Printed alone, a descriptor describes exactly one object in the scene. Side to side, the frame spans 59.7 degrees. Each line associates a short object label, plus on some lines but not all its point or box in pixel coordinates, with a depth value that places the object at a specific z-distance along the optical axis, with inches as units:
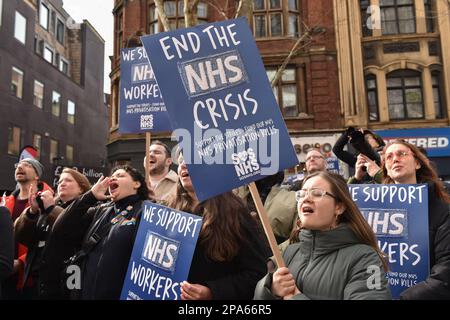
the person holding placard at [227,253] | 95.0
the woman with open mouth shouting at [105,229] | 113.7
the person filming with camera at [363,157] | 160.2
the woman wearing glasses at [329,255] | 74.9
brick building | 612.4
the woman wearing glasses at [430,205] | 90.2
